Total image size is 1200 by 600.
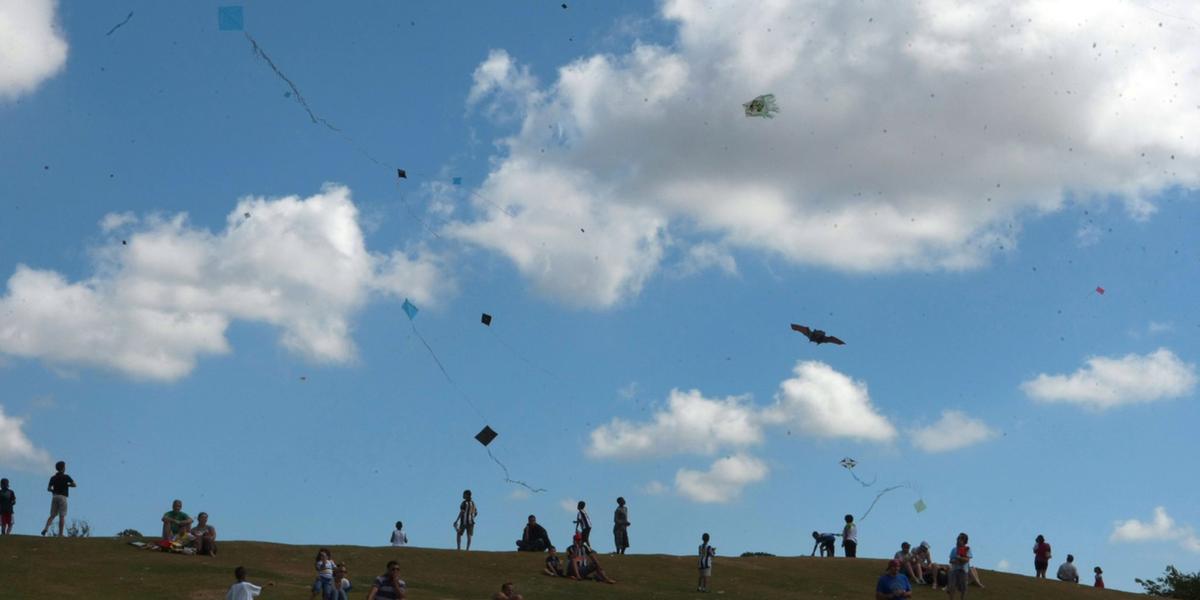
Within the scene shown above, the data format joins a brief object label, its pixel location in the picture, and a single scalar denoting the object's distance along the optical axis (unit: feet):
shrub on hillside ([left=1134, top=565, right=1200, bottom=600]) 176.14
